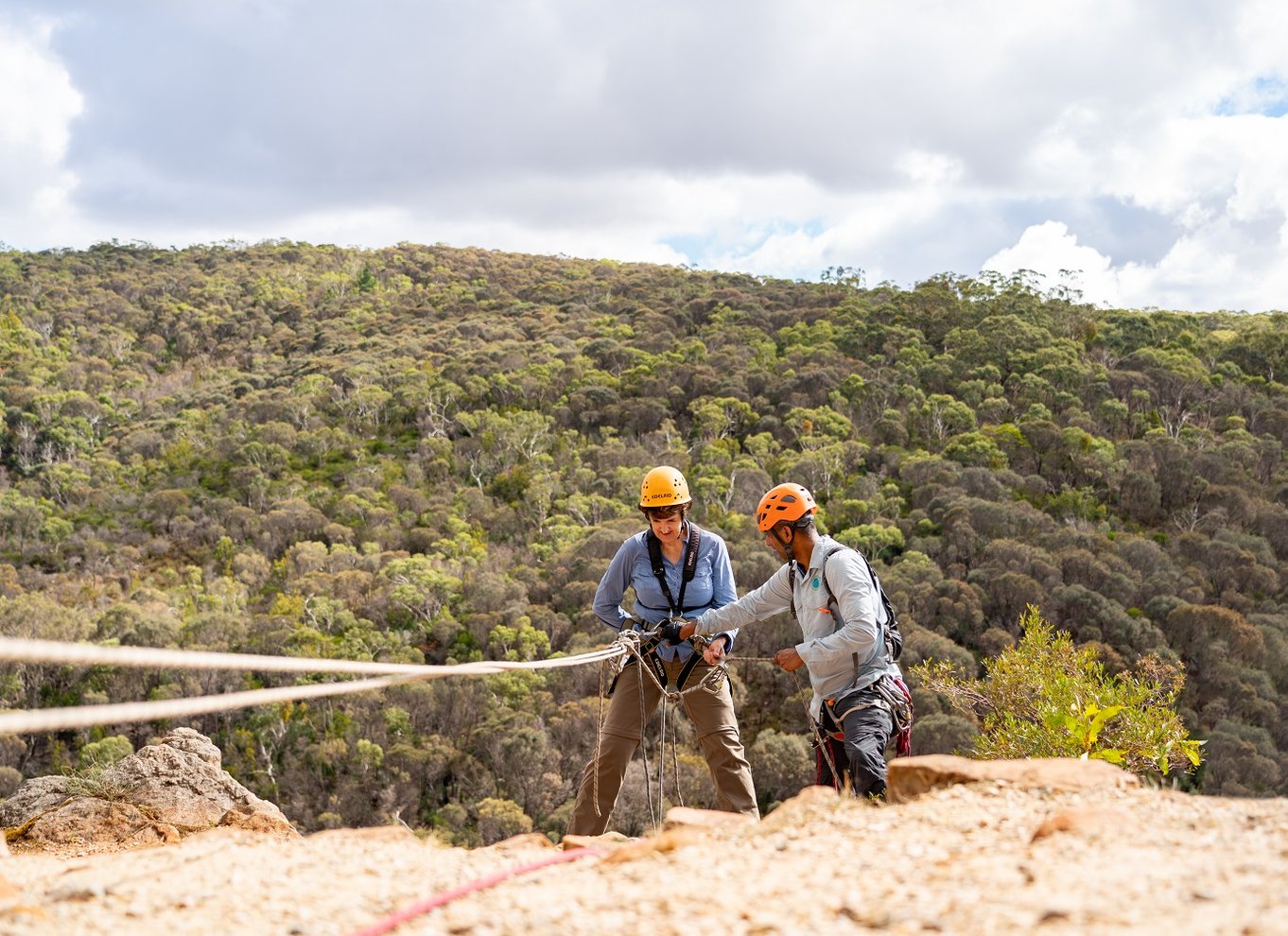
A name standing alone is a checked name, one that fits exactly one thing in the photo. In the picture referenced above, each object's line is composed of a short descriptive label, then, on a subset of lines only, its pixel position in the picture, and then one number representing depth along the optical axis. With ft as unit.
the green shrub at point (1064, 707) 18.89
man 13.56
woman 15.70
